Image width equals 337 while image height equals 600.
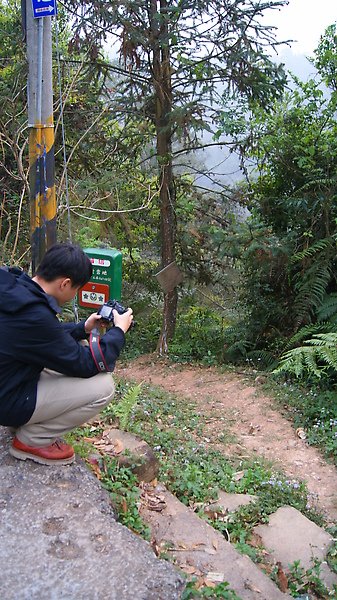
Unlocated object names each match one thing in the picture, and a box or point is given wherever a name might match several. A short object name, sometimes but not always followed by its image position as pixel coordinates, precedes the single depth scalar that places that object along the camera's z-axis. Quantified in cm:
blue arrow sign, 465
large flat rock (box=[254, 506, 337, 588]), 388
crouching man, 328
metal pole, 482
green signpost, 461
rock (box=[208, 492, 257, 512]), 438
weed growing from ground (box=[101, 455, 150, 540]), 346
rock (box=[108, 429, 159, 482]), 420
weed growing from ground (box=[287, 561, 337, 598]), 352
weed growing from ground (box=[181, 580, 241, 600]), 285
